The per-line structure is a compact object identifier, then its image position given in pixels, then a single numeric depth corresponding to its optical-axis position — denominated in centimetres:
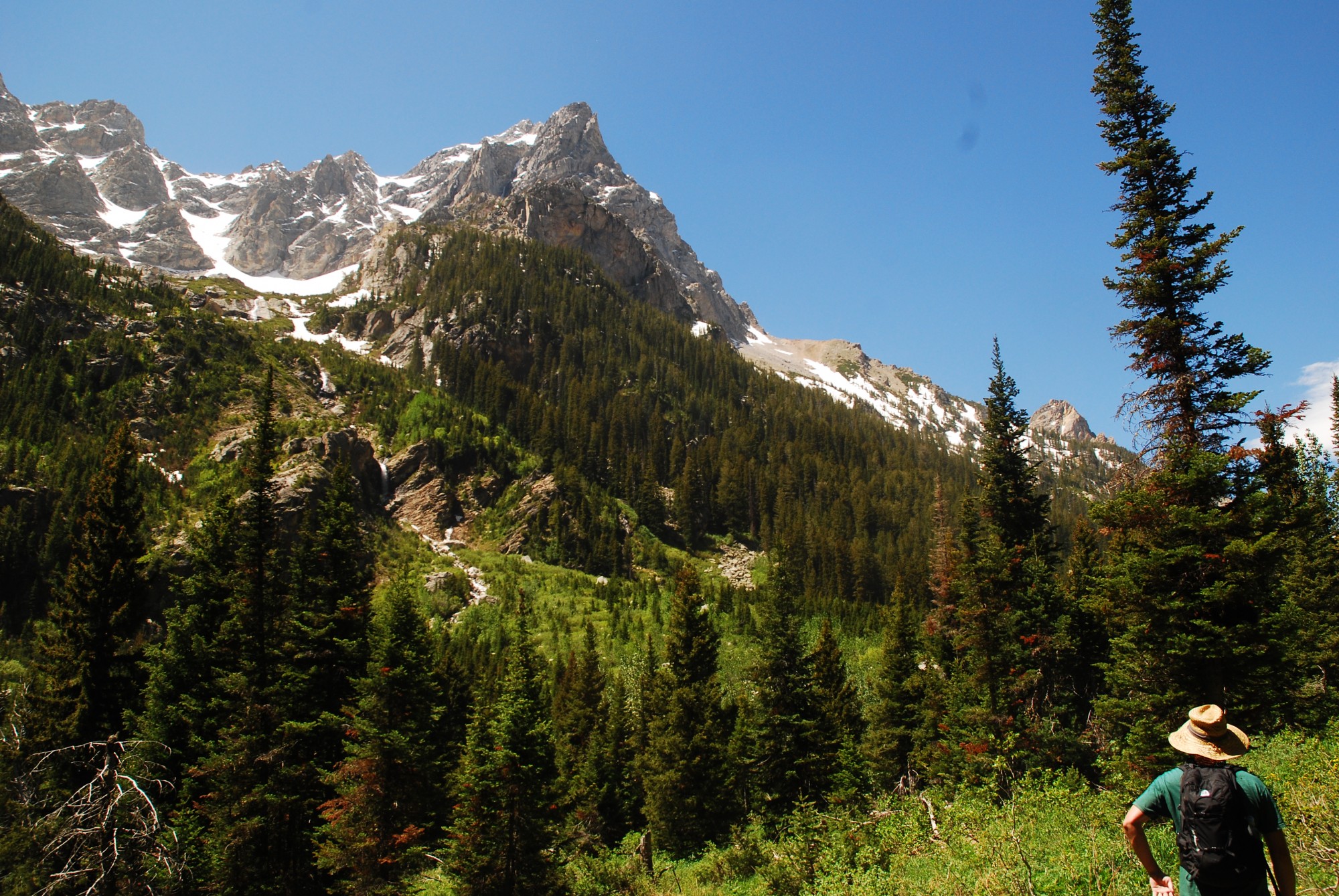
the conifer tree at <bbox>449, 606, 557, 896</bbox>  2019
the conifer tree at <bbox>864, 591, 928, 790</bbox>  3161
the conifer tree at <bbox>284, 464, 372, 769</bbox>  2158
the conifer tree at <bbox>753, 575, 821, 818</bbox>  2864
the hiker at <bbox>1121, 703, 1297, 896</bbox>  564
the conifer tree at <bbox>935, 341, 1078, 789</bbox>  2289
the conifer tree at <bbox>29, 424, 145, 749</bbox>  2127
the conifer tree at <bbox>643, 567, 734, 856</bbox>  2766
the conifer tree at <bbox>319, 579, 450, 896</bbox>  1917
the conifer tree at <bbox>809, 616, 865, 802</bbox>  2834
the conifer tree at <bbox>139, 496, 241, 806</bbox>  2147
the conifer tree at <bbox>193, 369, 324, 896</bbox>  1866
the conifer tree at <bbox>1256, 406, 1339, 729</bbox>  1522
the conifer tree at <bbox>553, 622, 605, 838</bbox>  3122
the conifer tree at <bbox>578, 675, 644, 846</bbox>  3231
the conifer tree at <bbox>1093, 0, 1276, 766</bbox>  1502
